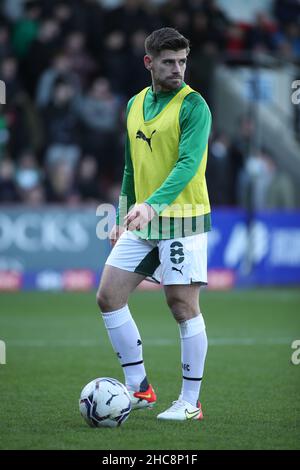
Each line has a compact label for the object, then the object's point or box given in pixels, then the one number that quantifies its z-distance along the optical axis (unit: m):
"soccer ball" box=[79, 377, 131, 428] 6.32
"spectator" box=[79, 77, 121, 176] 18.41
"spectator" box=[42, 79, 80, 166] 17.83
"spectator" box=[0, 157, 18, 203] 16.98
